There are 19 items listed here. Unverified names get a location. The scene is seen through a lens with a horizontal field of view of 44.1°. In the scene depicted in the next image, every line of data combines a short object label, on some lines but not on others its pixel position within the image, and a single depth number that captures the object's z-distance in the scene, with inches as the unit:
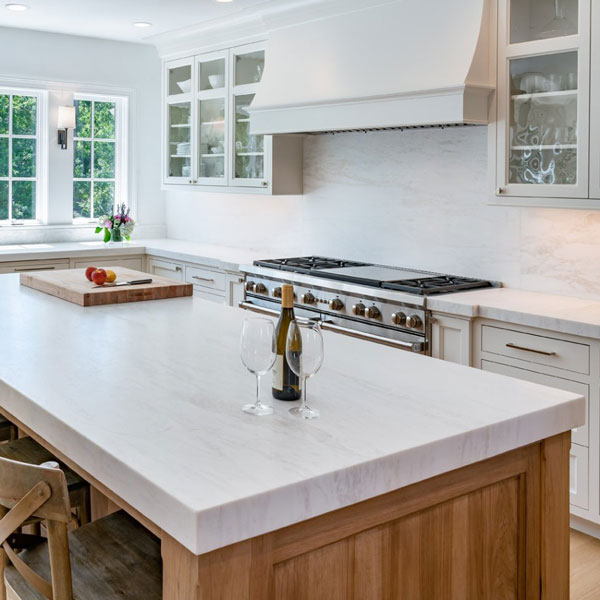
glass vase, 231.6
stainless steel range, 139.3
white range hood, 133.7
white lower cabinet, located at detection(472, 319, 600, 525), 114.8
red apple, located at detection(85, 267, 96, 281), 129.7
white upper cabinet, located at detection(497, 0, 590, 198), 120.4
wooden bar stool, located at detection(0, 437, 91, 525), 78.4
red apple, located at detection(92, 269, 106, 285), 124.3
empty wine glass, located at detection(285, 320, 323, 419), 63.2
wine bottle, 69.2
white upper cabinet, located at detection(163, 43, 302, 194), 193.6
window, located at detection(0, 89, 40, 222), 223.3
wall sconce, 225.5
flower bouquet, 231.0
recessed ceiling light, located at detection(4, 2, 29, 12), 185.2
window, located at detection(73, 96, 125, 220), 238.1
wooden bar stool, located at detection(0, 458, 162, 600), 53.6
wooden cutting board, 120.4
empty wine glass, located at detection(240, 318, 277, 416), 63.9
